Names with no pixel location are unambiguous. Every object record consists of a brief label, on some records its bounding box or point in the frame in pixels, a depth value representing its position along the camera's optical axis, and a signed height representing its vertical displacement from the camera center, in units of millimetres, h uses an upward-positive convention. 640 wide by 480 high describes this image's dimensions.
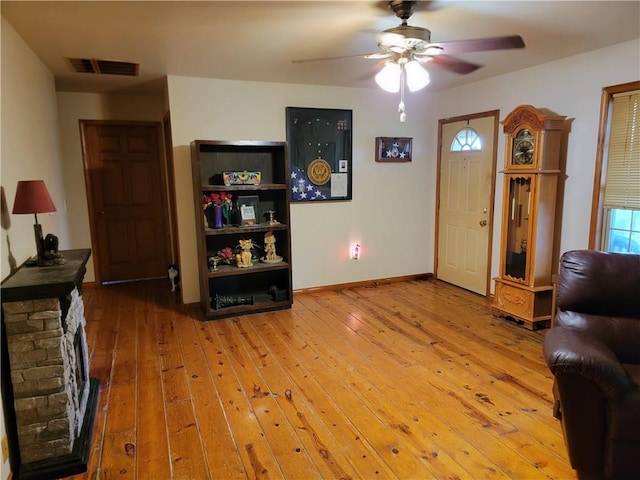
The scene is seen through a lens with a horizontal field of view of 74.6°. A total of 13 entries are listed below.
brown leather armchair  1816 -975
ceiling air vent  3505 +1013
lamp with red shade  2191 -77
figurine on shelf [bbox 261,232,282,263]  4430 -714
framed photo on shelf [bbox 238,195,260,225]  4254 -279
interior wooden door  5133 -208
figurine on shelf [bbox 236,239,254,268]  4270 -753
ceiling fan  2266 +730
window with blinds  3166 -9
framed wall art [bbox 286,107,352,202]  4637 +307
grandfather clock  3596 -319
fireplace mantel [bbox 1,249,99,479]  1937 -910
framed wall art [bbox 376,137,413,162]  5035 +364
